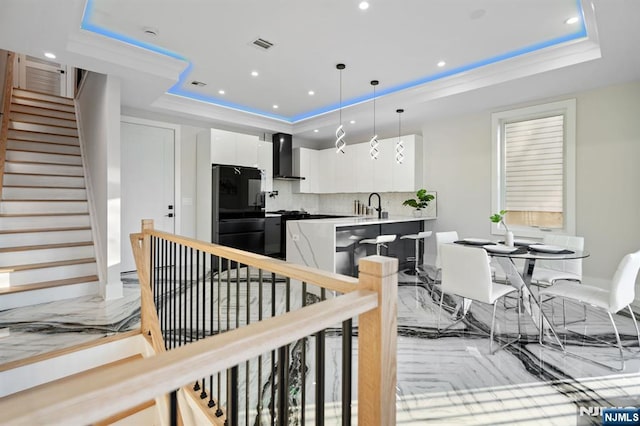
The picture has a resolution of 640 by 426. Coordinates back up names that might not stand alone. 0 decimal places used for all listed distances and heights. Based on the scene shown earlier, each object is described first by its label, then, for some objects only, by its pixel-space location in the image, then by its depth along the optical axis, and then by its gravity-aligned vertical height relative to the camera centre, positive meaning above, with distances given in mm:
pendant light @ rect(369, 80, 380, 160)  4223 +1735
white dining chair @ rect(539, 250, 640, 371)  2266 -631
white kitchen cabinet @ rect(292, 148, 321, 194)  6716 +897
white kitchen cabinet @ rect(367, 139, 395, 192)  5754 +820
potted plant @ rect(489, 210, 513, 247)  3127 -248
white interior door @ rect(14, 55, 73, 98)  6562 +2866
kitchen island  3877 -390
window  4148 +611
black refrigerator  5156 +50
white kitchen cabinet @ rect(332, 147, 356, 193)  6367 +839
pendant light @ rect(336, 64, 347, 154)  3699 +1708
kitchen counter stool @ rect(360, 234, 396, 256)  3940 -364
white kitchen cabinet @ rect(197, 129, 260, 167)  5227 +1098
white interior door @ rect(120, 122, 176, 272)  4812 +503
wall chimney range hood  6410 +1133
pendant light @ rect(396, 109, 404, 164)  4927 +1086
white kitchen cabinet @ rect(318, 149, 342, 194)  6693 +834
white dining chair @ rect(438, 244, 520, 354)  2531 -544
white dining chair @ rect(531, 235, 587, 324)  3174 -636
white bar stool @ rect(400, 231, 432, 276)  4641 -696
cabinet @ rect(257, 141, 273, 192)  6154 +978
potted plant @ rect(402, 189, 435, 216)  5062 +180
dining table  2666 -376
